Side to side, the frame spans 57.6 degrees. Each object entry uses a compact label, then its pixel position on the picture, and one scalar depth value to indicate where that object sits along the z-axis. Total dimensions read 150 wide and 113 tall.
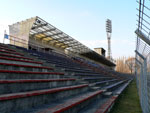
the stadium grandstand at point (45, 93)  2.09
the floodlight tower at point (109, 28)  49.47
